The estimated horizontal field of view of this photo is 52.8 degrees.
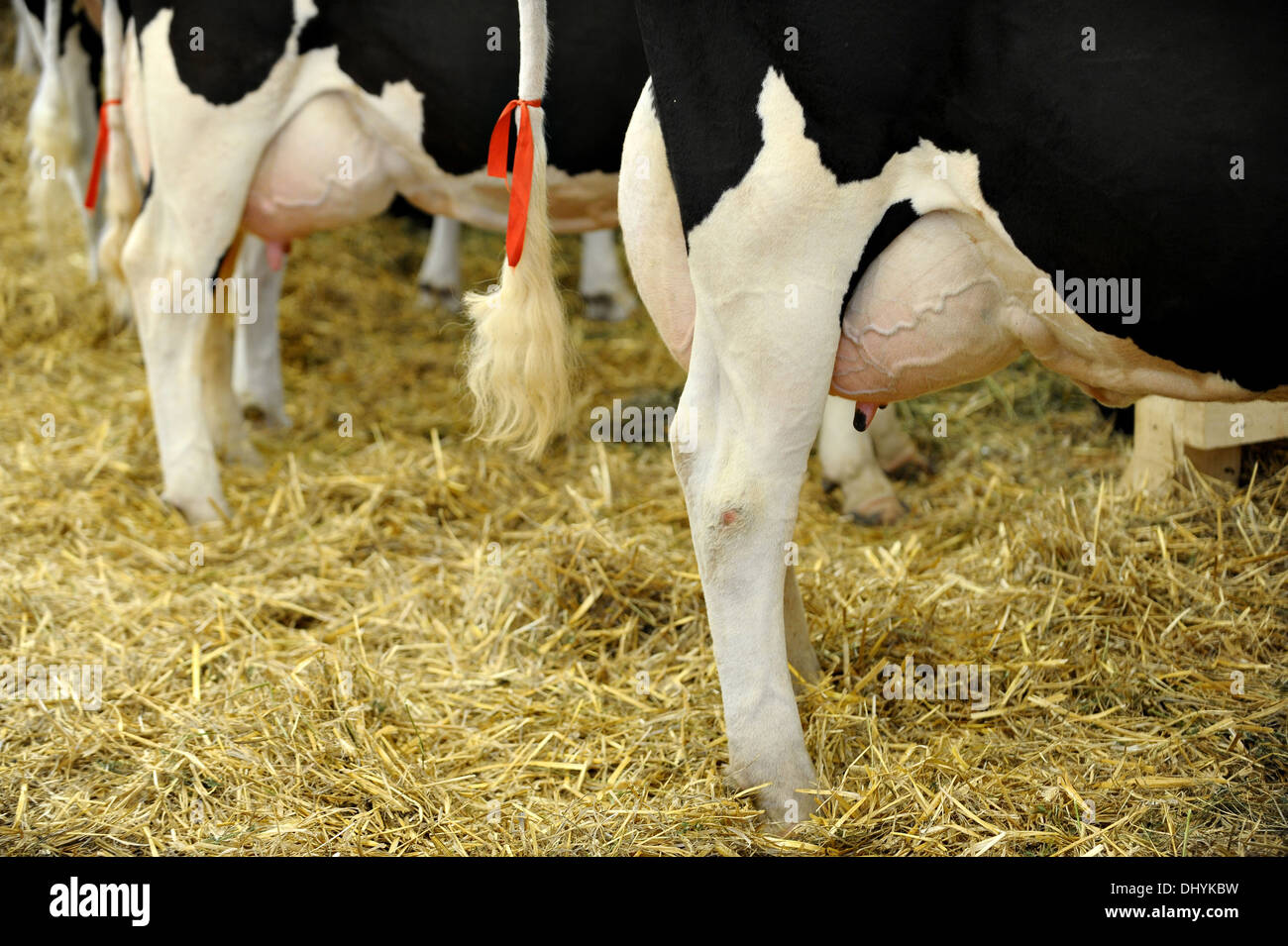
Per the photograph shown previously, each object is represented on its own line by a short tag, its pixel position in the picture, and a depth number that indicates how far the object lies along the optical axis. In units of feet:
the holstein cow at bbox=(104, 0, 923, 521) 10.91
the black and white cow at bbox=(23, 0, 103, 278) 14.58
